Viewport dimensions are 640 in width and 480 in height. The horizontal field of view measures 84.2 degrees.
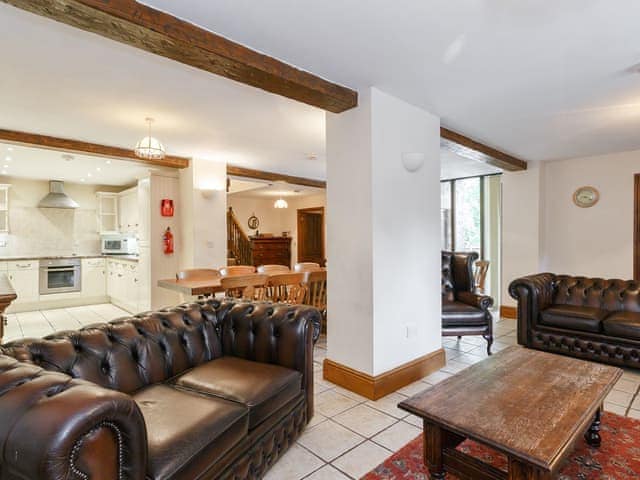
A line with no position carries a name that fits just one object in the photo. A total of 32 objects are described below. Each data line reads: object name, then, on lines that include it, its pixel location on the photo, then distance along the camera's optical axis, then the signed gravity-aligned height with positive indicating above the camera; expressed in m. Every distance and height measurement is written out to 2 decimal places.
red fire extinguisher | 5.57 +0.00
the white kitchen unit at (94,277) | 7.16 -0.74
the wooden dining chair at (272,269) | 4.80 -0.40
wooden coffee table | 1.42 -0.81
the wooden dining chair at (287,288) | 3.90 -0.56
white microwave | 6.98 -0.08
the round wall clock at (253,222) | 10.12 +0.53
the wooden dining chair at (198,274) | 4.18 -0.41
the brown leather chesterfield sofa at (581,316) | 3.42 -0.80
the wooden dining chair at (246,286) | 3.48 -0.46
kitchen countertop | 6.24 -0.30
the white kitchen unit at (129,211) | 6.66 +0.59
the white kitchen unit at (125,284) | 5.89 -0.79
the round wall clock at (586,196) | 5.22 +0.63
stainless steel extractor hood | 7.08 +0.87
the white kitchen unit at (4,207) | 6.78 +0.67
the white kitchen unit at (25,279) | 6.31 -0.68
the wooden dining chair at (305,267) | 4.88 -0.38
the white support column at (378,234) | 2.84 +0.05
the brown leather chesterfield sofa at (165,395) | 0.99 -0.65
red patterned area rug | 1.93 -1.28
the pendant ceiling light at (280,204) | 8.62 +0.89
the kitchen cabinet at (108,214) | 7.81 +0.60
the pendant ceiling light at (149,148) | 3.64 +0.96
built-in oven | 6.68 -0.66
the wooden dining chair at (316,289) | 4.19 -0.60
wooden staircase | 8.16 -0.08
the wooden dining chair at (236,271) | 4.53 -0.39
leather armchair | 3.85 -0.73
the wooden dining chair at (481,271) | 5.29 -0.48
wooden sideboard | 9.00 -0.27
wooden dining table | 3.52 -0.47
